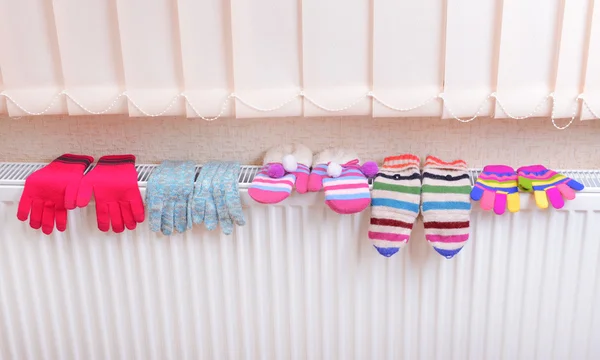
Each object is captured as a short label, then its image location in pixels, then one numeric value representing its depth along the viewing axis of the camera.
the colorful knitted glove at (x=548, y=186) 1.25
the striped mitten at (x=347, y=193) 1.26
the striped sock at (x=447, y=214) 1.25
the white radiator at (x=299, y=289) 1.34
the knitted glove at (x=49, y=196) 1.31
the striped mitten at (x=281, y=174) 1.27
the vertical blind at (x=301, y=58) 1.22
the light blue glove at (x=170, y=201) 1.32
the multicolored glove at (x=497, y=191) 1.25
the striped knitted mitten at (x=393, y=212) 1.27
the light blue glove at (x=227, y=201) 1.30
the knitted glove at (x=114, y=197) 1.31
